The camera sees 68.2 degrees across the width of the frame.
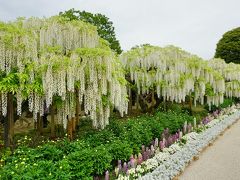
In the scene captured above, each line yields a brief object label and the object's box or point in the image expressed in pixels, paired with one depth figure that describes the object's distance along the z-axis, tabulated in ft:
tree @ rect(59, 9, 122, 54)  50.07
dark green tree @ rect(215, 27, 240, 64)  79.27
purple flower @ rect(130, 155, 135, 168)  15.69
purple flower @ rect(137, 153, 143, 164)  16.72
